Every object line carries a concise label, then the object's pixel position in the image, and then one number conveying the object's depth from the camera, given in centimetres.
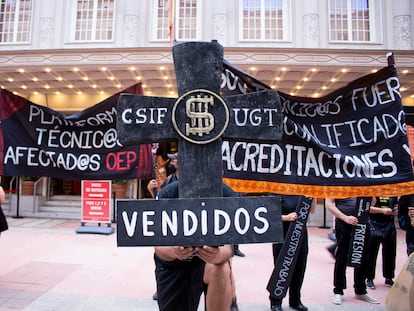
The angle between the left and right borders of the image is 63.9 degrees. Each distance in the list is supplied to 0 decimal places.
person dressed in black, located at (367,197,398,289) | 520
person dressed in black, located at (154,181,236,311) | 198
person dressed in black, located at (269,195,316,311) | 424
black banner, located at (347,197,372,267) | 451
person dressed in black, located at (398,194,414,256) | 495
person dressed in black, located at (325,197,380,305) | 454
